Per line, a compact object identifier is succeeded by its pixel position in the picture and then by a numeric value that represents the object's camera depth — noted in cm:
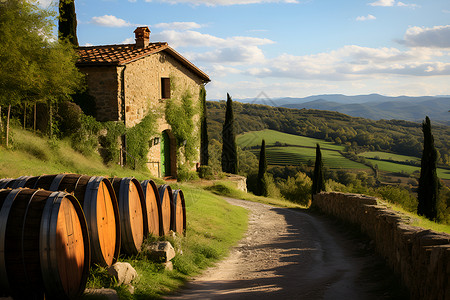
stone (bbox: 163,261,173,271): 693
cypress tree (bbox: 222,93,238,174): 3338
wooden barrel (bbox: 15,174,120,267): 538
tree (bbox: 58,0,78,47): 1881
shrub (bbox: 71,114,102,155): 1614
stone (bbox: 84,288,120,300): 482
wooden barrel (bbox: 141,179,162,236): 740
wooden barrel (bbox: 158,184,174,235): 820
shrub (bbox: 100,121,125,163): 1706
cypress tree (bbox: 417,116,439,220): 2391
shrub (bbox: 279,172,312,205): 4212
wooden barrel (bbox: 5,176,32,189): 557
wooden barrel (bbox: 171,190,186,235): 871
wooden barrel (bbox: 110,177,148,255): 640
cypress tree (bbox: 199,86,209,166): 2584
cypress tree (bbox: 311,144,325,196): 3116
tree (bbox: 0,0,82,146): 1220
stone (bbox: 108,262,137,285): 534
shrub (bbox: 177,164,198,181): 2230
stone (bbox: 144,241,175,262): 691
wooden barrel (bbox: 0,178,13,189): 552
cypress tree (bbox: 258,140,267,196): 3484
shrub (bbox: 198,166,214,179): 2488
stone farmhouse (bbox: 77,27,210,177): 1708
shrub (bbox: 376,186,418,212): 3177
